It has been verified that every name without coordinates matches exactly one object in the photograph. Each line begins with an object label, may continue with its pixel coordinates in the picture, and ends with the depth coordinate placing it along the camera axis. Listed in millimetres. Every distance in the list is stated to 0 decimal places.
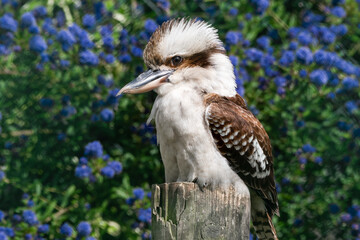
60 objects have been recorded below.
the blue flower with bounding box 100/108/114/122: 8211
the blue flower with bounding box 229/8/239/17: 8844
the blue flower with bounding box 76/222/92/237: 7535
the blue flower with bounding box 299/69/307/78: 8297
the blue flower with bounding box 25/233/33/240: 7652
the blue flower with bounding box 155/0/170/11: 8875
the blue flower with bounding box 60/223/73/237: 7566
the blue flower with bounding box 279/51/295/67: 8430
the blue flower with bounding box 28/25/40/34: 8477
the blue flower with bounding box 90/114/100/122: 8328
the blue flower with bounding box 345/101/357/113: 8617
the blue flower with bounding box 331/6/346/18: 9500
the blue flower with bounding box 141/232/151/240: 7828
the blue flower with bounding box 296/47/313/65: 8297
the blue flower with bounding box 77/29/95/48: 8328
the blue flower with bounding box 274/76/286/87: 8312
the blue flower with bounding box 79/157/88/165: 7885
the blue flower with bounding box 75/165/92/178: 7836
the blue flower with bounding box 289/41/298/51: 8602
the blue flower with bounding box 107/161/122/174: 7949
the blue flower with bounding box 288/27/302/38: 9047
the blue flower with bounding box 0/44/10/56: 8680
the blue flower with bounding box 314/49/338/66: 8297
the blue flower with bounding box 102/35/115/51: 8648
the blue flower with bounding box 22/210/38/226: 7586
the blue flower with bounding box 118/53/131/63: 8540
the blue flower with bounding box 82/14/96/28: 8789
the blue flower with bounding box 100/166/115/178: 7871
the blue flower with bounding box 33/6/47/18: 9172
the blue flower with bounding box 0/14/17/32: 8516
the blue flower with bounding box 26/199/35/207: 7812
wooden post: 4500
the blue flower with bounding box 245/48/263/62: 8406
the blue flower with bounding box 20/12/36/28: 8586
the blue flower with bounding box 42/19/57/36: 8828
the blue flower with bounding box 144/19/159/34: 8336
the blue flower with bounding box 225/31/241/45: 8273
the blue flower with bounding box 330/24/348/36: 9156
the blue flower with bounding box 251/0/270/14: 8766
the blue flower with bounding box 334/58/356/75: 8414
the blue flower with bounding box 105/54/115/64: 8492
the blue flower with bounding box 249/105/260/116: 8229
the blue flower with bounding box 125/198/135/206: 7820
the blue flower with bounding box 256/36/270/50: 8797
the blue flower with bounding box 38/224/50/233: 7664
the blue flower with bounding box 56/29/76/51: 8230
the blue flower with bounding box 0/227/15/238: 7535
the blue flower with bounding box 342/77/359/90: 8430
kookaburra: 5414
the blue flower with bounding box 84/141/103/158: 7855
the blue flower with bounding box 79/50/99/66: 8219
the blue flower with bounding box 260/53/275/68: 8500
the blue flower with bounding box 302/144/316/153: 8133
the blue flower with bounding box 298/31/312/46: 8664
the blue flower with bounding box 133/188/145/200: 7707
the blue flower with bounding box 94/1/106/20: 9227
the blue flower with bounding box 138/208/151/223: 7602
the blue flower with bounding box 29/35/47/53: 8312
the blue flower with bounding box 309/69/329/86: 8133
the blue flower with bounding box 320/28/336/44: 8867
